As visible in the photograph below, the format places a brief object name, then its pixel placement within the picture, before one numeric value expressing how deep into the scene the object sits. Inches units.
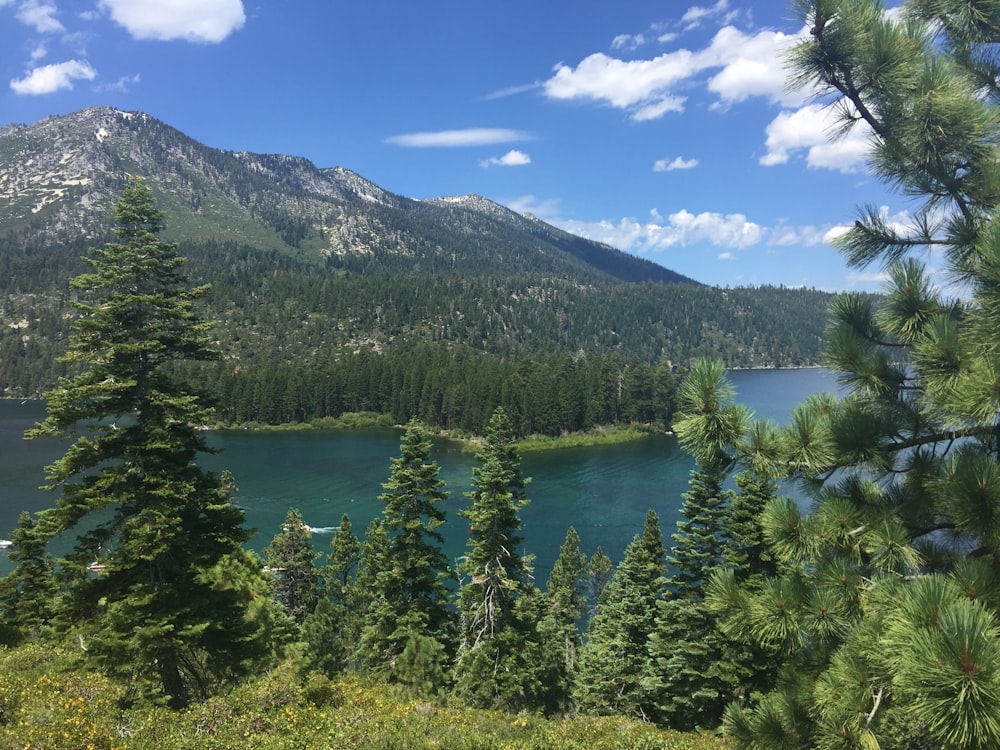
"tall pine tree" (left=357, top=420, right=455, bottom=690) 795.4
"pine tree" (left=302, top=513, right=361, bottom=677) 1046.4
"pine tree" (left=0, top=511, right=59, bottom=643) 878.4
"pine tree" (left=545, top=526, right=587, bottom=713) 1268.3
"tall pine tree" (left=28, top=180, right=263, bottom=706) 476.7
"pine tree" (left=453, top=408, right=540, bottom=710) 768.9
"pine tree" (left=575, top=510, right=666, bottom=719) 860.6
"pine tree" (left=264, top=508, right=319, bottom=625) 1342.3
